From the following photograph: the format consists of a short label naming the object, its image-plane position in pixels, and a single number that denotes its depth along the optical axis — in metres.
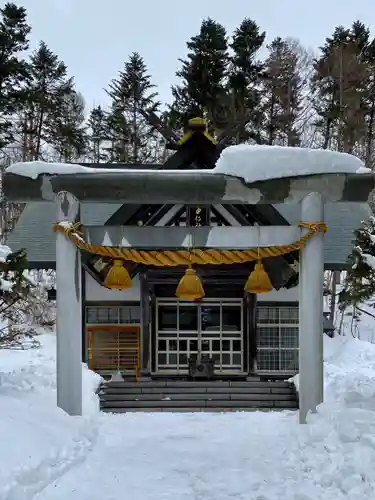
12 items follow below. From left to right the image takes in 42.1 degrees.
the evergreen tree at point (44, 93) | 25.50
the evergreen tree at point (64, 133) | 26.09
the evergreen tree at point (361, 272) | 6.90
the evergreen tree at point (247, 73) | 24.28
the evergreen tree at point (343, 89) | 22.02
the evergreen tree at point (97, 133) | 29.33
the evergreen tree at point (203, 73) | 25.02
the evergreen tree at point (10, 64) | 22.25
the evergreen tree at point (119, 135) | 26.71
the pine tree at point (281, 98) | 24.97
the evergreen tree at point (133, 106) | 27.23
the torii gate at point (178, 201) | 7.04
